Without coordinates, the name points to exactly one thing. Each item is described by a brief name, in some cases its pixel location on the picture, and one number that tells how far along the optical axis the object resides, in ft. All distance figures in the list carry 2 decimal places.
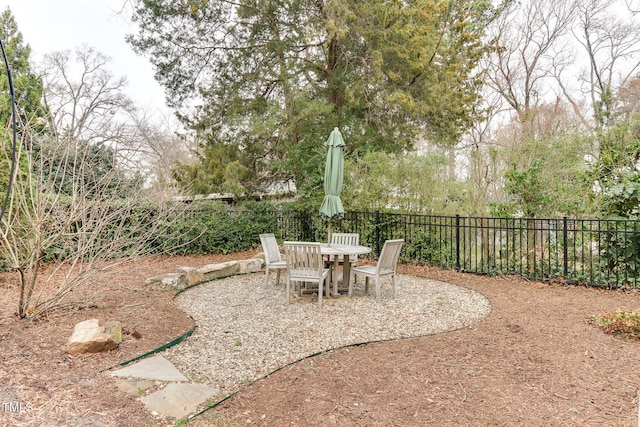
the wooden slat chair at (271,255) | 18.53
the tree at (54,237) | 11.69
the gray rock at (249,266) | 23.42
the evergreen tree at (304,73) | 27.99
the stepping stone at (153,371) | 9.00
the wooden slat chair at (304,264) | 15.32
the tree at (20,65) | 43.68
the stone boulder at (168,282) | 18.45
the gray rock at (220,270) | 21.20
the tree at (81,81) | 49.16
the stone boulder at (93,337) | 9.98
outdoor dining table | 16.59
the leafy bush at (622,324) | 11.94
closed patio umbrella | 18.76
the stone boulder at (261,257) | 25.42
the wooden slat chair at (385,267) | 16.18
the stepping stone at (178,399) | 7.76
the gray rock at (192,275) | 19.57
